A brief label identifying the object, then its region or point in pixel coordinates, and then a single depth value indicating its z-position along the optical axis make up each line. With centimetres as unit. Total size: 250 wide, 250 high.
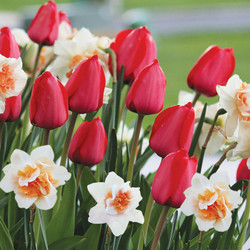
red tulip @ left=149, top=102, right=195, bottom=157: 160
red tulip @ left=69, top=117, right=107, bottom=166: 162
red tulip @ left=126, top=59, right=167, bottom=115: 164
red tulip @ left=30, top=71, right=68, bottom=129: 158
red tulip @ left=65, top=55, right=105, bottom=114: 162
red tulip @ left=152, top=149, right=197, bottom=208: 152
